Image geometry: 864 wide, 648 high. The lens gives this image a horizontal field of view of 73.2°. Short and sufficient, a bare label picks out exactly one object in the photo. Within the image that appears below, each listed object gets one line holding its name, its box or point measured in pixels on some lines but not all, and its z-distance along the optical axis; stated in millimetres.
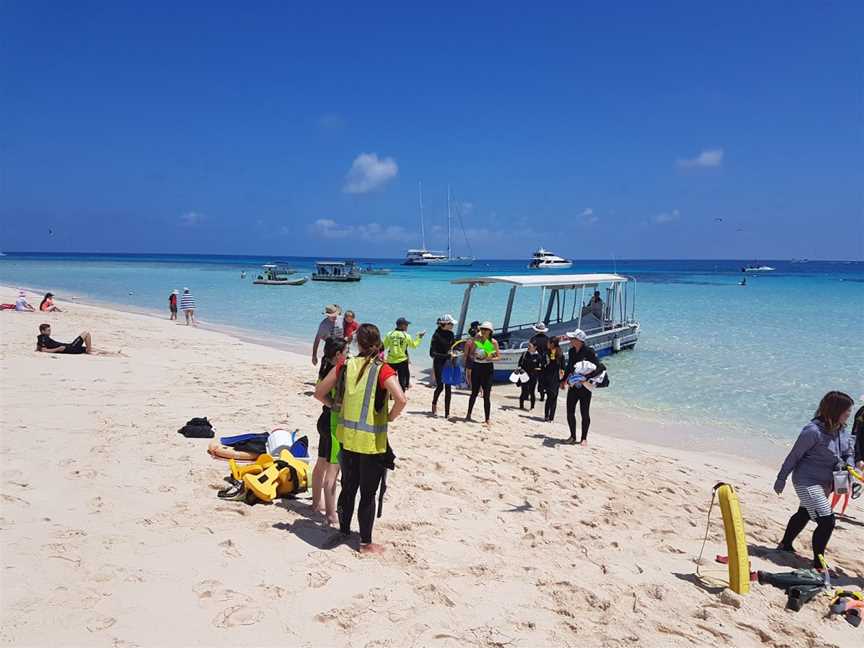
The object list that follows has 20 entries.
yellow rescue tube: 4266
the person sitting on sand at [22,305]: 20781
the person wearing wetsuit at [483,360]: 8531
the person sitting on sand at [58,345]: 12359
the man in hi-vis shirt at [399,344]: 9133
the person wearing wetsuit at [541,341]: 11047
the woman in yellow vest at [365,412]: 4148
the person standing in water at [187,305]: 23066
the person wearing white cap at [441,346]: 9758
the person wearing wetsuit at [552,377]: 10172
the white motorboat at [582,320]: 13867
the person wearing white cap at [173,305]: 24094
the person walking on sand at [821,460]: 4727
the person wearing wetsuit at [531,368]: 10961
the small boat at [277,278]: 50459
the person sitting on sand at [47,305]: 21609
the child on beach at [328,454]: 4672
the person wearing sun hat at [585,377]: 7941
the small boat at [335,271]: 55406
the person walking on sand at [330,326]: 9531
